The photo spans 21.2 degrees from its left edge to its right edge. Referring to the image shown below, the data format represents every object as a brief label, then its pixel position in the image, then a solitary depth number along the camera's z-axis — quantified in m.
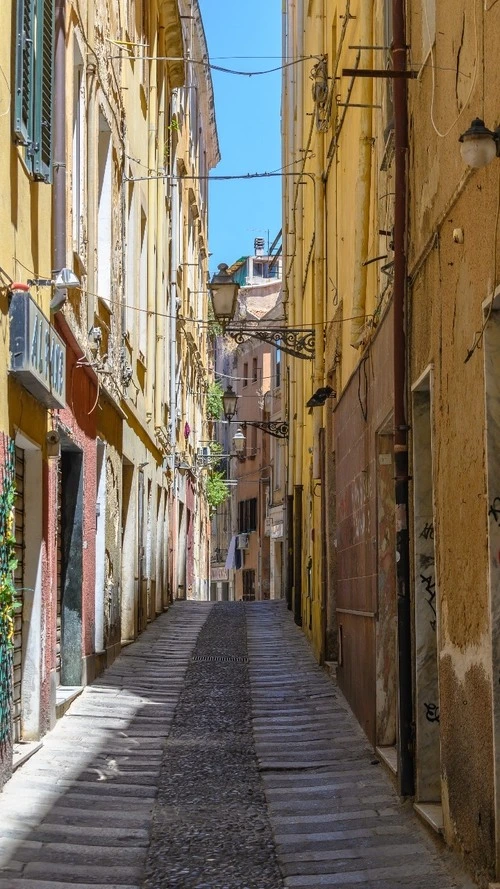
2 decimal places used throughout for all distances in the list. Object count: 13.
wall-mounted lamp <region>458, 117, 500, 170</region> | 4.89
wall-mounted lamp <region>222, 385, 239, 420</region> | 27.05
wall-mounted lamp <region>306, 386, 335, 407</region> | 14.87
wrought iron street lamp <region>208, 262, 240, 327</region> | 16.06
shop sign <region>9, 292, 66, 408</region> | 8.00
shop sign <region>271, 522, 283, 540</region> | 41.97
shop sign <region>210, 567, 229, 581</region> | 57.44
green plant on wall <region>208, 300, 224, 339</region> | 41.47
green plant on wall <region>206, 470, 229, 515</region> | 45.42
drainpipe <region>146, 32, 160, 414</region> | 19.83
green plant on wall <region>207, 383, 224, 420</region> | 46.75
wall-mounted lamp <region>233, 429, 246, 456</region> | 34.77
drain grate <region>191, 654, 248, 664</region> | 15.81
